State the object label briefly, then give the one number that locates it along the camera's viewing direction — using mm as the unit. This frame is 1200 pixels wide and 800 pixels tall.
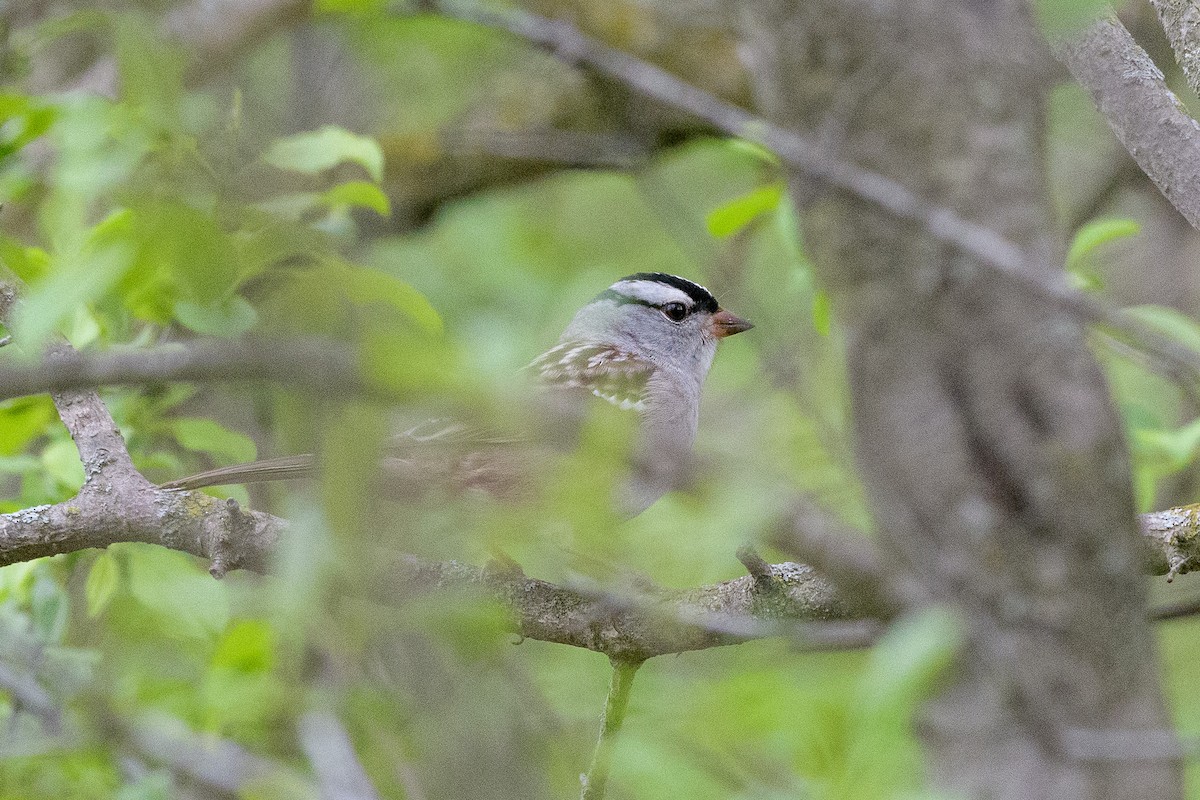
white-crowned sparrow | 5496
